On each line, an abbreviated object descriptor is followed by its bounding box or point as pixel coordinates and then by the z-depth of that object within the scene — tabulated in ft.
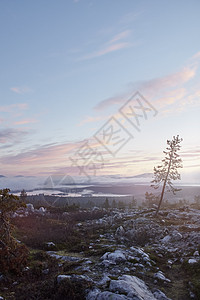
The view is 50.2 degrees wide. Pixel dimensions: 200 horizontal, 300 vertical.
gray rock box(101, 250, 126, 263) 39.37
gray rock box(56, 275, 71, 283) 29.07
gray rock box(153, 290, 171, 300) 27.27
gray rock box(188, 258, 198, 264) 39.44
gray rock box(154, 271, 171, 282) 33.76
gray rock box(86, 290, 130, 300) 24.03
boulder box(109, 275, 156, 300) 25.07
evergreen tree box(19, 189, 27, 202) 173.61
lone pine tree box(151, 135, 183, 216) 103.04
